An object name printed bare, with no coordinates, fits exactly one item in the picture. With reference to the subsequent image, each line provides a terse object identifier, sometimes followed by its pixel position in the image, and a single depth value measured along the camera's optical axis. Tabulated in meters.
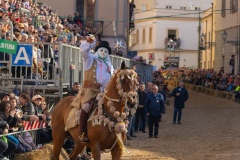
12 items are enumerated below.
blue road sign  17.75
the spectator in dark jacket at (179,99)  28.91
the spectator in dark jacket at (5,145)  13.43
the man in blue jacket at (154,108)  24.27
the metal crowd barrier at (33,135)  14.71
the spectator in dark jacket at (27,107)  16.23
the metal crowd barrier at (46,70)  19.09
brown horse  13.14
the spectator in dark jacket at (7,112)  14.32
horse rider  13.91
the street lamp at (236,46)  53.38
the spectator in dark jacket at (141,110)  24.69
